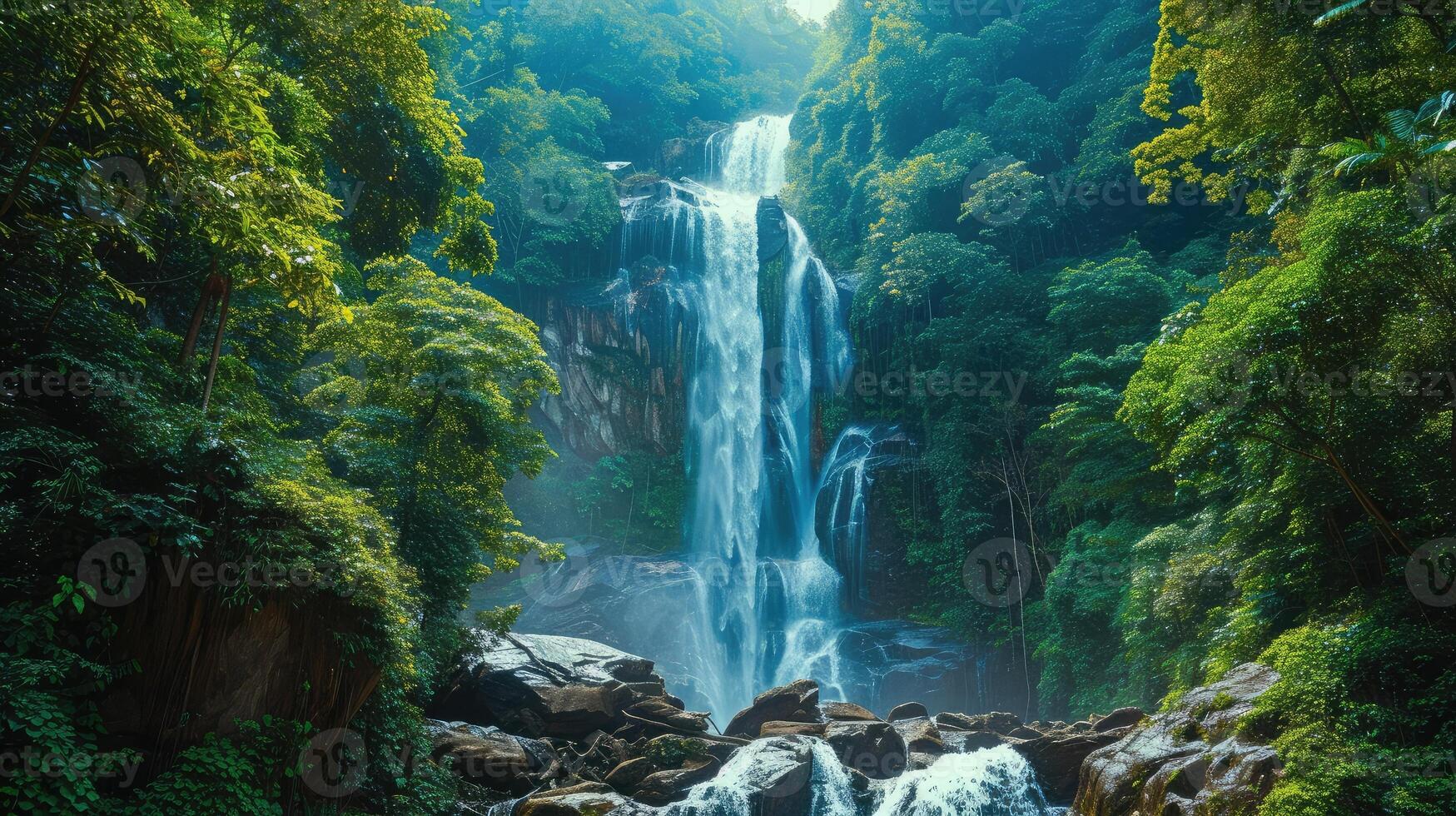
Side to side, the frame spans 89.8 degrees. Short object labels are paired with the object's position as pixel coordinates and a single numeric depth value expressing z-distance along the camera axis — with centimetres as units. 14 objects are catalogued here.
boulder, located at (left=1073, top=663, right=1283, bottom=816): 590
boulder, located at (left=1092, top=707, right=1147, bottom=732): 1120
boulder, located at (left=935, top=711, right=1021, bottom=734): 1348
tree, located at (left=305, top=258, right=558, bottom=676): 1116
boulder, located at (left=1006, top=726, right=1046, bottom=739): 1245
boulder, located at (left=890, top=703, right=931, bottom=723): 1463
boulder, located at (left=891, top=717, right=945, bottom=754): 1226
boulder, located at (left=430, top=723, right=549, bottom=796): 970
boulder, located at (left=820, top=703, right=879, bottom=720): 1321
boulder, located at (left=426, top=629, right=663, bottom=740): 1193
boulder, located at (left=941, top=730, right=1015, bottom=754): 1252
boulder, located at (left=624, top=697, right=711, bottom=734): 1220
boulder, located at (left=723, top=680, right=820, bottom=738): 1334
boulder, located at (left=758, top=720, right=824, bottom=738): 1202
